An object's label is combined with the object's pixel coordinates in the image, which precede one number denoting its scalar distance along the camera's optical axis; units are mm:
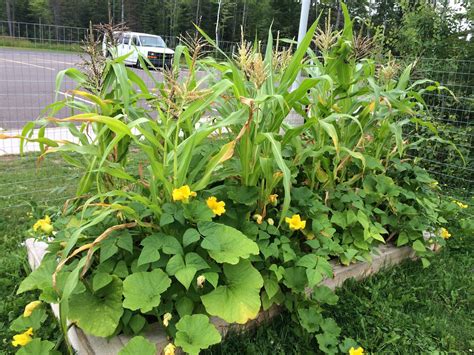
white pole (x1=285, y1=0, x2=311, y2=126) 4709
